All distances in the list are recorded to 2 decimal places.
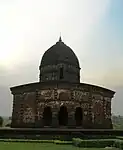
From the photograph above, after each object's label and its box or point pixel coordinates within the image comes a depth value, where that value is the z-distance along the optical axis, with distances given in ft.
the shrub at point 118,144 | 55.27
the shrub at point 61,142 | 65.77
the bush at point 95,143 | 61.36
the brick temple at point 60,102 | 95.50
